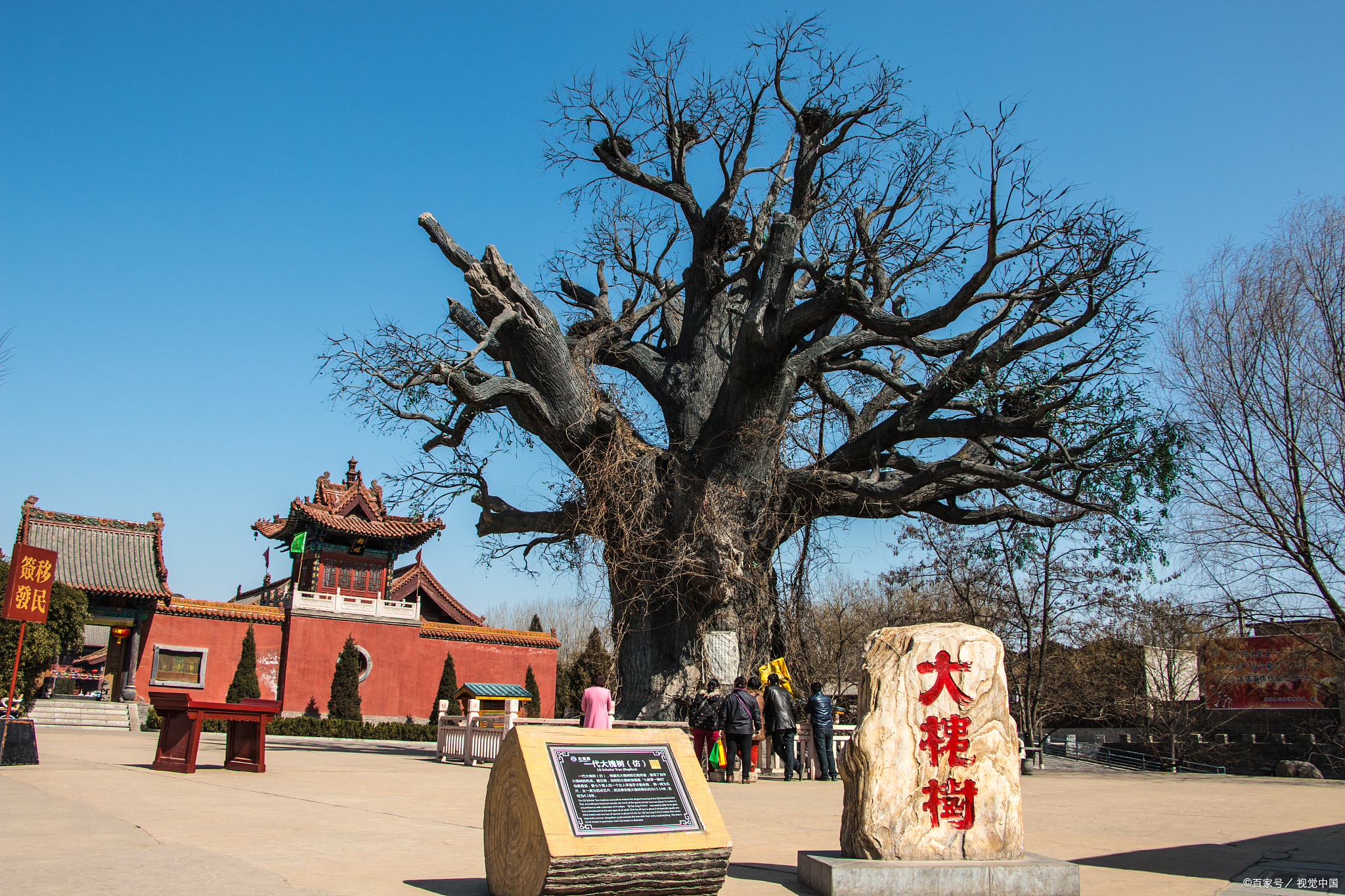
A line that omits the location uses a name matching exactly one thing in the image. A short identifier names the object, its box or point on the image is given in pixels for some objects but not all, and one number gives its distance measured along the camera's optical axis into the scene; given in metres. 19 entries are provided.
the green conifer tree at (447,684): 29.52
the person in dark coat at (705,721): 11.17
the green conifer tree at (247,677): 26.48
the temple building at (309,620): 27.95
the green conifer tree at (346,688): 27.66
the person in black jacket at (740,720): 11.16
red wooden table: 9.50
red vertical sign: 9.37
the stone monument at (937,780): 4.61
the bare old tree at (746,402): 12.01
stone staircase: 23.47
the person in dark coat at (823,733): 12.23
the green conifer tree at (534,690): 32.95
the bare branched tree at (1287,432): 14.66
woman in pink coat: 10.53
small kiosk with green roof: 29.52
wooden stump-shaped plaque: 3.85
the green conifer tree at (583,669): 32.81
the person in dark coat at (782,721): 12.16
